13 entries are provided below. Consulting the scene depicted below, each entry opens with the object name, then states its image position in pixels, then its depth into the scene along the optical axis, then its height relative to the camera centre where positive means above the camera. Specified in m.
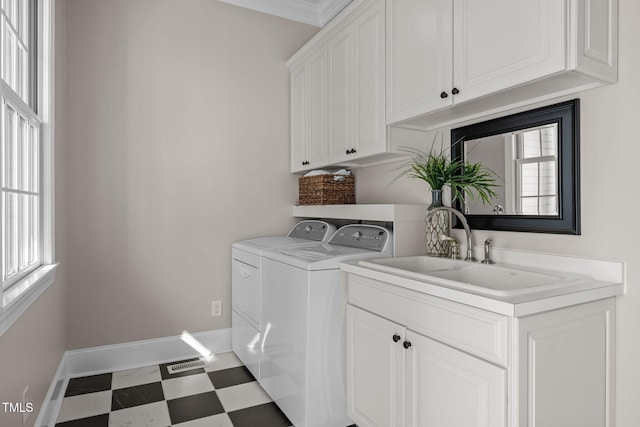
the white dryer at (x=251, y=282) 2.46 -0.48
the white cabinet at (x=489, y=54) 1.30 +0.60
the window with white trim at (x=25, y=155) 1.45 +0.24
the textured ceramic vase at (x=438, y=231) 2.00 -0.11
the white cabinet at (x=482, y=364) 1.14 -0.51
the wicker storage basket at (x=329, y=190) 2.78 +0.15
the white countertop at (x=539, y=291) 1.14 -0.26
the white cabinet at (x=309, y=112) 2.72 +0.73
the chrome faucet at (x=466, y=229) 1.80 -0.09
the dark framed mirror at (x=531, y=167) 1.55 +0.19
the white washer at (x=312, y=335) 1.87 -0.62
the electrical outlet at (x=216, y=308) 2.94 -0.73
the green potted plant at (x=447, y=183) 1.87 +0.13
